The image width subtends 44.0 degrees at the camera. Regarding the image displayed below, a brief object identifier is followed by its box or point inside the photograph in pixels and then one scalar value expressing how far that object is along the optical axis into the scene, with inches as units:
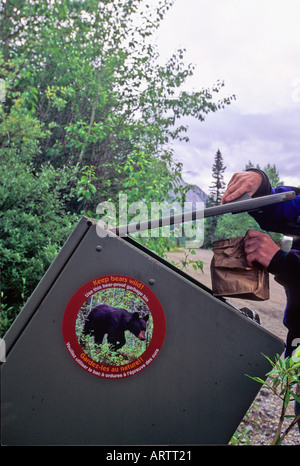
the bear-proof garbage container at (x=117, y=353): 51.3
